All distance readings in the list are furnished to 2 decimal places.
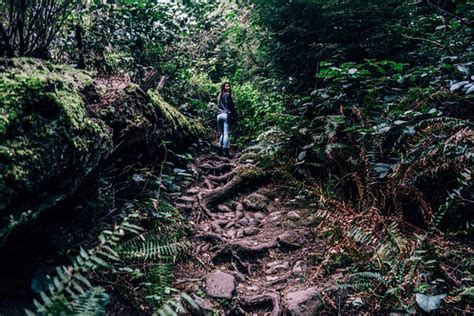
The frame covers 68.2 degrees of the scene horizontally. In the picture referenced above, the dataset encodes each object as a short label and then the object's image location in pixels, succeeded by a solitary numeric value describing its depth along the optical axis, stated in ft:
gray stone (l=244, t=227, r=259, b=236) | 16.40
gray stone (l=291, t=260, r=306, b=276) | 12.85
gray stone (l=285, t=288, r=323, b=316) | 10.32
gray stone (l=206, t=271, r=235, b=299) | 11.71
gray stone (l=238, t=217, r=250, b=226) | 17.37
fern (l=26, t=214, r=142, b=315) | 4.63
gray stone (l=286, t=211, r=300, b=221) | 16.56
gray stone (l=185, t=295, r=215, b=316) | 10.61
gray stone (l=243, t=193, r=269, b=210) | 18.83
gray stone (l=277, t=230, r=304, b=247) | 14.66
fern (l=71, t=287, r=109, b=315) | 4.91
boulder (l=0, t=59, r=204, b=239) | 7.82
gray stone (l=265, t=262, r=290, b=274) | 13.62
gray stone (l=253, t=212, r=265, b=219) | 18.02
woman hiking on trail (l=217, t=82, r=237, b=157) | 28.12
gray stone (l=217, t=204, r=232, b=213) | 19.00
